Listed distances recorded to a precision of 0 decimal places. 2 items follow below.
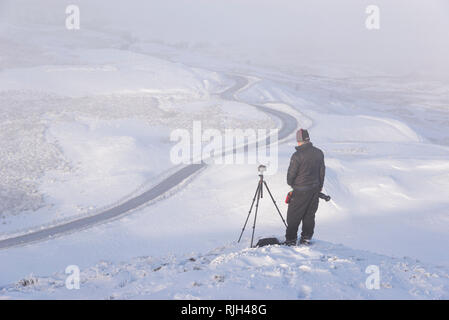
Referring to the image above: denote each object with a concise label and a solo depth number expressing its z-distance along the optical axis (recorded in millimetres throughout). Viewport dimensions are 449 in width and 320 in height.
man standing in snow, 9961
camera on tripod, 10419
